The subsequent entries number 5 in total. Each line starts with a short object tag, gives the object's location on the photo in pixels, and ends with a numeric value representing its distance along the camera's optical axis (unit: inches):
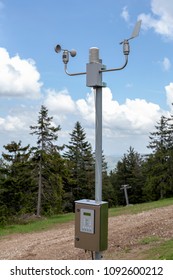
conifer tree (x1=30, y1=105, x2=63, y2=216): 952.3
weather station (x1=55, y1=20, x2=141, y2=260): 178.1
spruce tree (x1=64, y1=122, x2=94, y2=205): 1628.9
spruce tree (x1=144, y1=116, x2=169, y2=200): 1405.9
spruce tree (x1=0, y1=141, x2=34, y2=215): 1200.2
